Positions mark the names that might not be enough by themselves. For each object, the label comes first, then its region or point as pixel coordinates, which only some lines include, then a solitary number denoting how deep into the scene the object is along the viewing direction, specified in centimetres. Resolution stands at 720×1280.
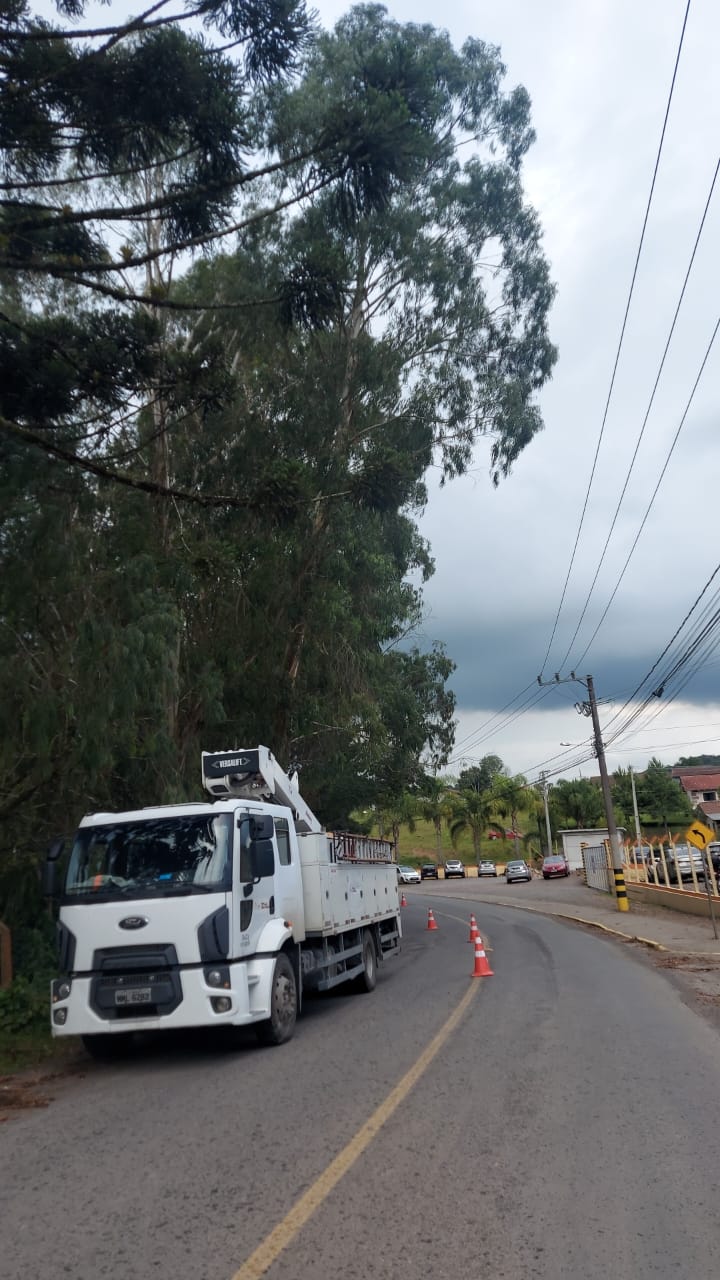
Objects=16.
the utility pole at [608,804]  3047
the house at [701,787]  10106
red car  6319
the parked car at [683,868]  4422
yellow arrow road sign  2027
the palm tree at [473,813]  8356
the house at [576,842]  6738
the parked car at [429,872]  8000
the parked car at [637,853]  4308
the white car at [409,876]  6946
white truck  891
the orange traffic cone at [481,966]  1532
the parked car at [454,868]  7662
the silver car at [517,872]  6369
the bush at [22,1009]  1087
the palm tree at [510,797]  8431
